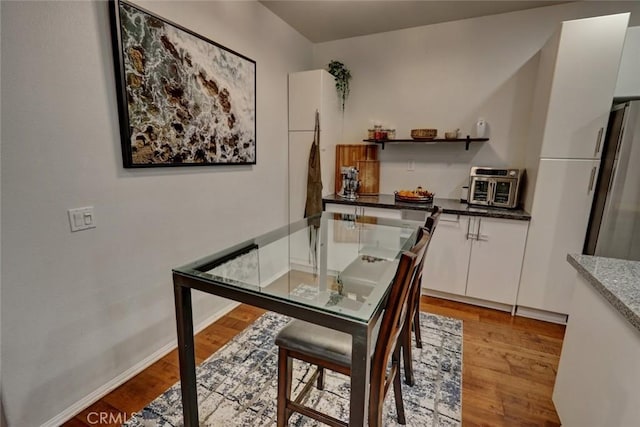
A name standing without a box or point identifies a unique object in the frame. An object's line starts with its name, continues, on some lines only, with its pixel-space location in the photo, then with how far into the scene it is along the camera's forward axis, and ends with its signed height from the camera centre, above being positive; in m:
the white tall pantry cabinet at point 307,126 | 3.08 +0.35
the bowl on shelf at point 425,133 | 2.98 +0.28
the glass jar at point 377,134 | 3.20 +0.28
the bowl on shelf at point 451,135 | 2.93 +0.27
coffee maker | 3.24 -0.25
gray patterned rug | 1.55 -1.34
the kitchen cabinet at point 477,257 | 2.53 -0.84
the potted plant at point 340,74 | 3.36 +0.95
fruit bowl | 2.91 -0.34
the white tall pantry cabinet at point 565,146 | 2.12 +0.15
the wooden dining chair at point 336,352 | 1.03 -0.78
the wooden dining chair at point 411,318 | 1.43 -0.89
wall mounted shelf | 2.86 +0.21
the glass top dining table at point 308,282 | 0.95 -0.52
